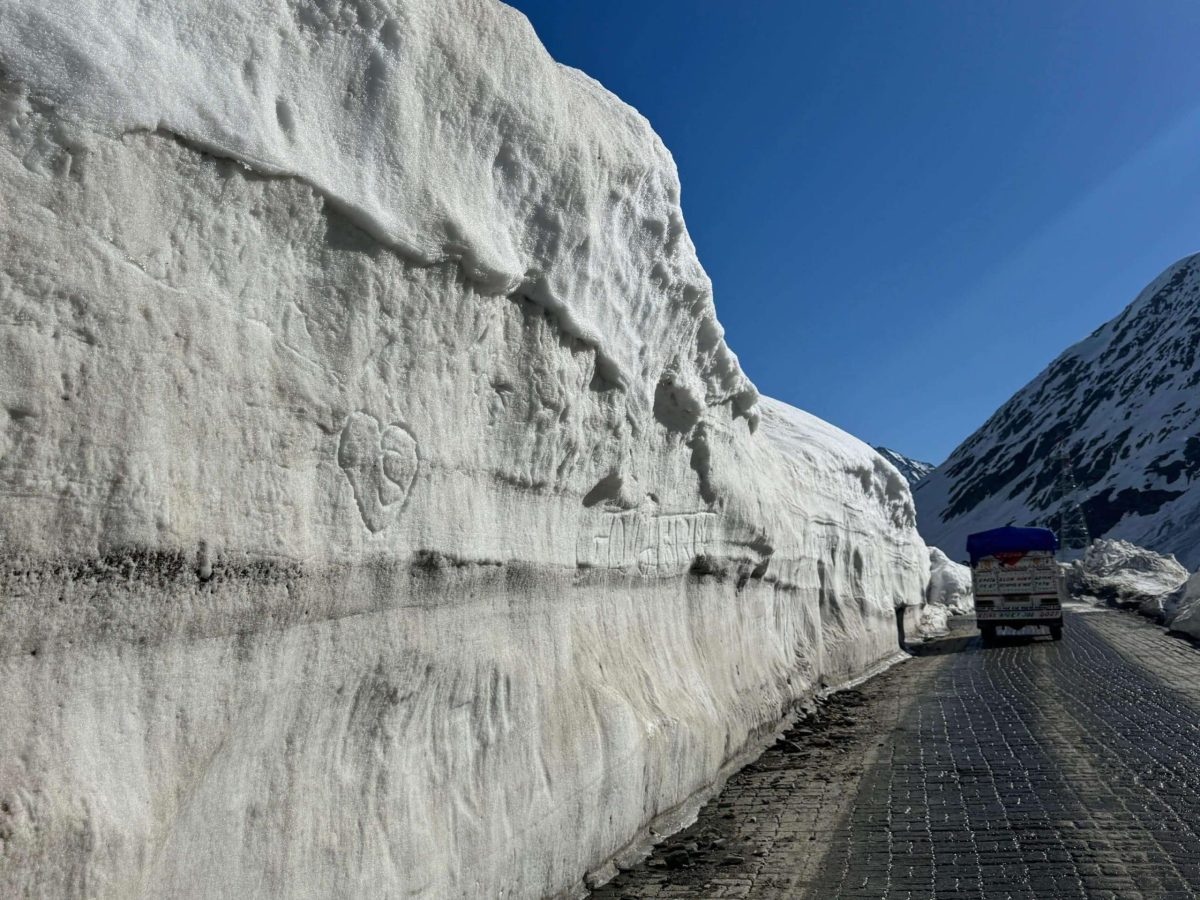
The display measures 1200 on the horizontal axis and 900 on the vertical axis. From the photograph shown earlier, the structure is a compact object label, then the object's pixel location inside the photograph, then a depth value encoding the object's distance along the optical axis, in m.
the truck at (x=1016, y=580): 18.91
